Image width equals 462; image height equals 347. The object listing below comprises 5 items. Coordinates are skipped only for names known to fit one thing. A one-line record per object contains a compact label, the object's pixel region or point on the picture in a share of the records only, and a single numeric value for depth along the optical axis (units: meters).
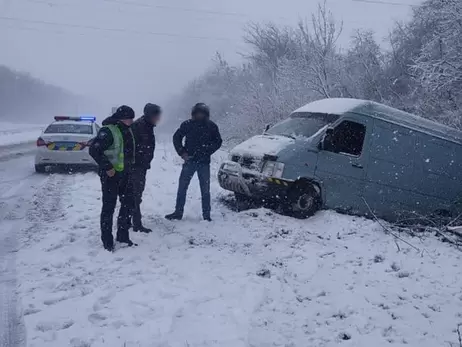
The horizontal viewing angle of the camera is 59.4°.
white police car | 10.76
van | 7.18
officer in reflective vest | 5.12
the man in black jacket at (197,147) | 6.65
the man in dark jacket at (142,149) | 6.01
